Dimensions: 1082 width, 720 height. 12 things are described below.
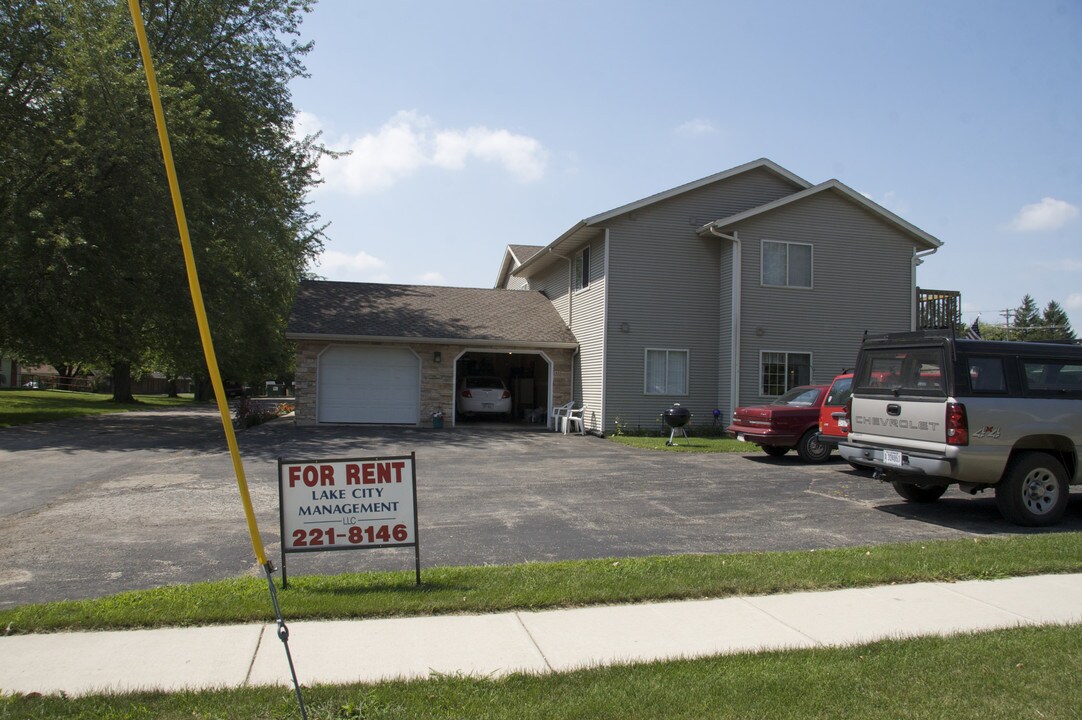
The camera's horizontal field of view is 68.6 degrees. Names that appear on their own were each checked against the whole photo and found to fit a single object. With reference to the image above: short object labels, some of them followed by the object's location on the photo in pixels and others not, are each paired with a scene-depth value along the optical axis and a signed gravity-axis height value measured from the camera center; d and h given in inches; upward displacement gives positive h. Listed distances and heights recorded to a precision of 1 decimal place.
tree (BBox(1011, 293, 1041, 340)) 4020.7 +329.3
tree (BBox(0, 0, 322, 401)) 768.3 +209.5
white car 1018.1 -31.3
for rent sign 258.8 -44.0
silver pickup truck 355.9 -20.0
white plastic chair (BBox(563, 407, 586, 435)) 882.8 -53.9
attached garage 895.7 +20.8
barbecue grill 733.9 -40.0
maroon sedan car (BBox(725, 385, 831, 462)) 589.9 -37.9
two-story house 838.5 +69.6
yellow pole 164.4 +25.6
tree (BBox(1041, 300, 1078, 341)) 3585.1 +275.5
